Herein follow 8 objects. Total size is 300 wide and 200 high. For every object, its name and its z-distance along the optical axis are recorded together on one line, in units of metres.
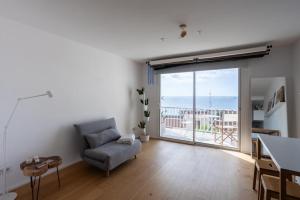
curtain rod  3.14
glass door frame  3.69
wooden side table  1.92
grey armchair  2.57
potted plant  4.64
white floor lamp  1.93
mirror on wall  3.18
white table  1.16
